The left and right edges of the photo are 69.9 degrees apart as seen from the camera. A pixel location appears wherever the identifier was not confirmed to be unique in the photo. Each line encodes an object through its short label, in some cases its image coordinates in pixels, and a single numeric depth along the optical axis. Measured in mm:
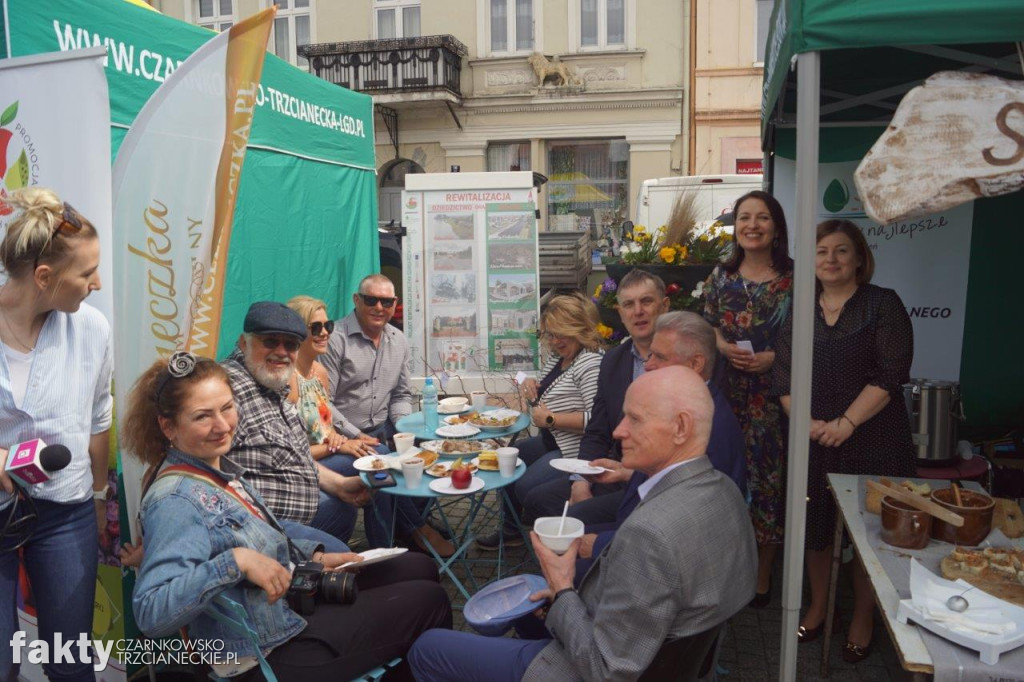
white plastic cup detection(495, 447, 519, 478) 3463
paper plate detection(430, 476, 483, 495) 3256
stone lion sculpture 16172
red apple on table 3295
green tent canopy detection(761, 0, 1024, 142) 1939
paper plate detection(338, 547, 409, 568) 2676
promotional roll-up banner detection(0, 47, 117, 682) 2500
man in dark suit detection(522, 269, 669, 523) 3709
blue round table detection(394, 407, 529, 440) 4223
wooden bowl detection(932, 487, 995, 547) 2344
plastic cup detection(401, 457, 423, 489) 3354
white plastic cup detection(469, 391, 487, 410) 4742
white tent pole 2223
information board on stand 7602
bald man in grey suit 1822
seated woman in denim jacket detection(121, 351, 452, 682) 2104
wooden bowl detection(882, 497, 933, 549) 2322
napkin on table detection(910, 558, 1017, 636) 1821
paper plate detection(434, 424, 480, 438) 4141
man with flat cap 3152
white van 9841
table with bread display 1773
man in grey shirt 4656
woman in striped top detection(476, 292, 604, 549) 4082
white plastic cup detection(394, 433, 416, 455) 3758
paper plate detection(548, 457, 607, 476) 3420
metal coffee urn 3822
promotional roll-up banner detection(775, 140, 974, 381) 4734
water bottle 4312
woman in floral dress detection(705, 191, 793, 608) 3678
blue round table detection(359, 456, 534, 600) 3342
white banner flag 2650
